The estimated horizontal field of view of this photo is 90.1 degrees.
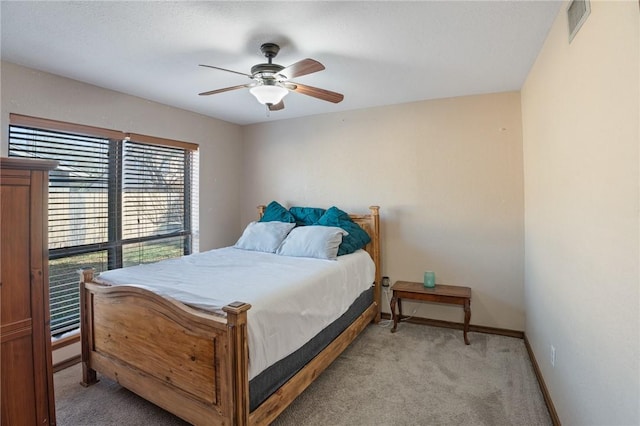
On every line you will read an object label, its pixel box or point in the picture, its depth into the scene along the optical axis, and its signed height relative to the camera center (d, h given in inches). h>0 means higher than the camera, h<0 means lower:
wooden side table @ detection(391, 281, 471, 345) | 116.3 -30.5
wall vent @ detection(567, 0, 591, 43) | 55.6 +36.2
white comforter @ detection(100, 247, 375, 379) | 69.7 -18.2
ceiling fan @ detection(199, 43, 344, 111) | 80.7 +36.9
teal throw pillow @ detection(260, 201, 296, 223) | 153.4 +1.0
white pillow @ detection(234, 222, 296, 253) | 134.9 -8.5
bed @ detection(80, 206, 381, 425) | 61.3 -32.1
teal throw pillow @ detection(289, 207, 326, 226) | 150.2 +0.6
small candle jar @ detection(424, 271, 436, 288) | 127.5 -26.3
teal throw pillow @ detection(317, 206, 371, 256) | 126.7 -5.9
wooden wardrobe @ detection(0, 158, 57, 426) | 49.0 -12.0
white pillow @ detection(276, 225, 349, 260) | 119.5 -10.3
